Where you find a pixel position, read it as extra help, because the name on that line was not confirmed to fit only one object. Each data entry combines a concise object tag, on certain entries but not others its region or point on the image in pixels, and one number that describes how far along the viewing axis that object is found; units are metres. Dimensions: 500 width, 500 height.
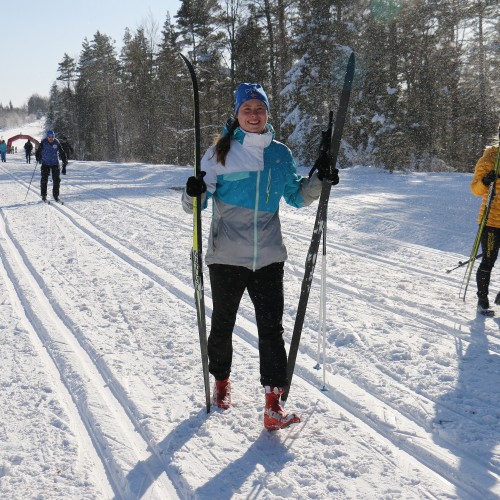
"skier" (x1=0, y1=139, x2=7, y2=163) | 31.60
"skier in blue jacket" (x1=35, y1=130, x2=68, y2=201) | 12.37
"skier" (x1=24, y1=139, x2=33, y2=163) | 30.52
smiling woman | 2.80
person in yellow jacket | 4.77
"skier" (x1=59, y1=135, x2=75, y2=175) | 20.27
